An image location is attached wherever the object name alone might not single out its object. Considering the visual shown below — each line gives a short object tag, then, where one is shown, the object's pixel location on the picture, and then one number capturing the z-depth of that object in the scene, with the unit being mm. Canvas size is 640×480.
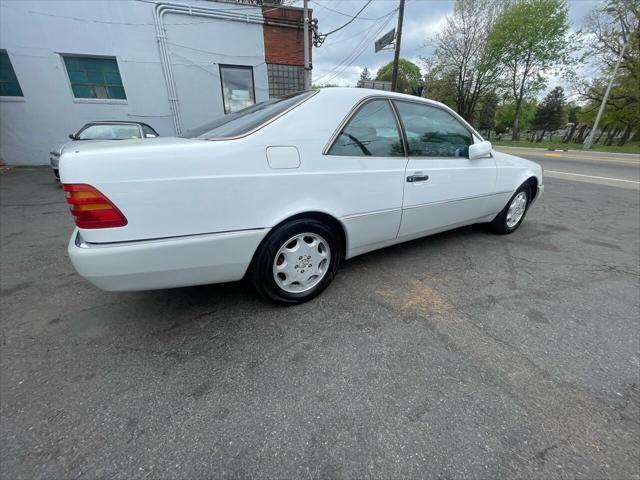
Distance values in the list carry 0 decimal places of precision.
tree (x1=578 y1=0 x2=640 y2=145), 22547
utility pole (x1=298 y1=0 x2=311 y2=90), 10305
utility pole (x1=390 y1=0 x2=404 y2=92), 14984
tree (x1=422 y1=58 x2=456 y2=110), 32562
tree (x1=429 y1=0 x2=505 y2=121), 28516
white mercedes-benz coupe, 1442
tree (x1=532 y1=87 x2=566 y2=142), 54062
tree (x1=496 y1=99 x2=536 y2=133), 38125
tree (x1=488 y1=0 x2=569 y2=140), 27938
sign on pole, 12744
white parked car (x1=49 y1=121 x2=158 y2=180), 6520
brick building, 10383
